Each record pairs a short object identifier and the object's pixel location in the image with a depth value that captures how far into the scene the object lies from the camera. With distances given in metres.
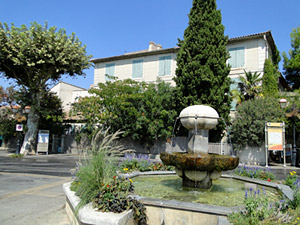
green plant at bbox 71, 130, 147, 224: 3.87
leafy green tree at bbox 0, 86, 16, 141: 26.72
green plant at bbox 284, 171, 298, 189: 5.96
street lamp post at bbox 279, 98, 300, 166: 17.50
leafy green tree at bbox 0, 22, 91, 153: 19.72
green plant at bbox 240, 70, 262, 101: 20.12
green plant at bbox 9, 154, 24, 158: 20.52
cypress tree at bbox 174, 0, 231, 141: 17.94
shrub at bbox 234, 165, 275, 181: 7.48
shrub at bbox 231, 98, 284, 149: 17.52
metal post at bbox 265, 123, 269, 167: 16.70
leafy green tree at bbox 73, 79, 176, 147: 20.23
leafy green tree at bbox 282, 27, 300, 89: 28.72
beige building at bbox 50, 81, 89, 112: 34.44
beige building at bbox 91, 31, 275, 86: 21.28
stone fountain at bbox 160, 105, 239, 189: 5.23
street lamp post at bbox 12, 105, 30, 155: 21.00
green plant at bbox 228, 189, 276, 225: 3.34
